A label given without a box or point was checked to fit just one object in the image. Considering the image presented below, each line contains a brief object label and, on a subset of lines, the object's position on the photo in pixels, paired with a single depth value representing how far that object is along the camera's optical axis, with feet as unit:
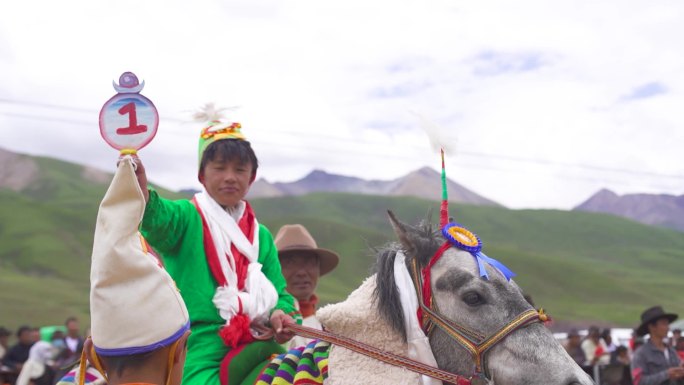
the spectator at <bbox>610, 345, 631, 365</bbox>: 63.02
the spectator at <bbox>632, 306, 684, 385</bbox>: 37.01
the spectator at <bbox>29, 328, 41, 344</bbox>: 55.06
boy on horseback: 15.98
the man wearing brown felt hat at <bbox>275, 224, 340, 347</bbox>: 30.53
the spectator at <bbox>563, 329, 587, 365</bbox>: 66.98
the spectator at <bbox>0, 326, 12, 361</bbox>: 55.07
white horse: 12.97
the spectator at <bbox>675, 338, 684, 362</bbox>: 58.51
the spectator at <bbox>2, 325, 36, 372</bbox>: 53.78
